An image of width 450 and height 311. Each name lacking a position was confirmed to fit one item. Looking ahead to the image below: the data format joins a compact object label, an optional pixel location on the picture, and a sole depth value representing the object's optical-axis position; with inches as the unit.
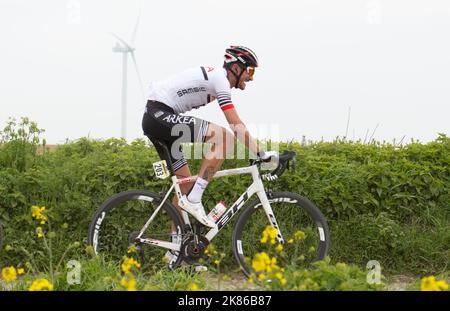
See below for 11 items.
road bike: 560.4
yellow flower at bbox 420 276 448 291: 334.6
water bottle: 571.2
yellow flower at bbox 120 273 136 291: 342.6
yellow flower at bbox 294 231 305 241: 418.3
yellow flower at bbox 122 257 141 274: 375.9
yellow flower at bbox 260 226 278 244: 380.9
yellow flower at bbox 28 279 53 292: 356.8
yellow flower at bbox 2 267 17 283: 381.1
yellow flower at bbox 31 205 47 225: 471.0
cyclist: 536.7
